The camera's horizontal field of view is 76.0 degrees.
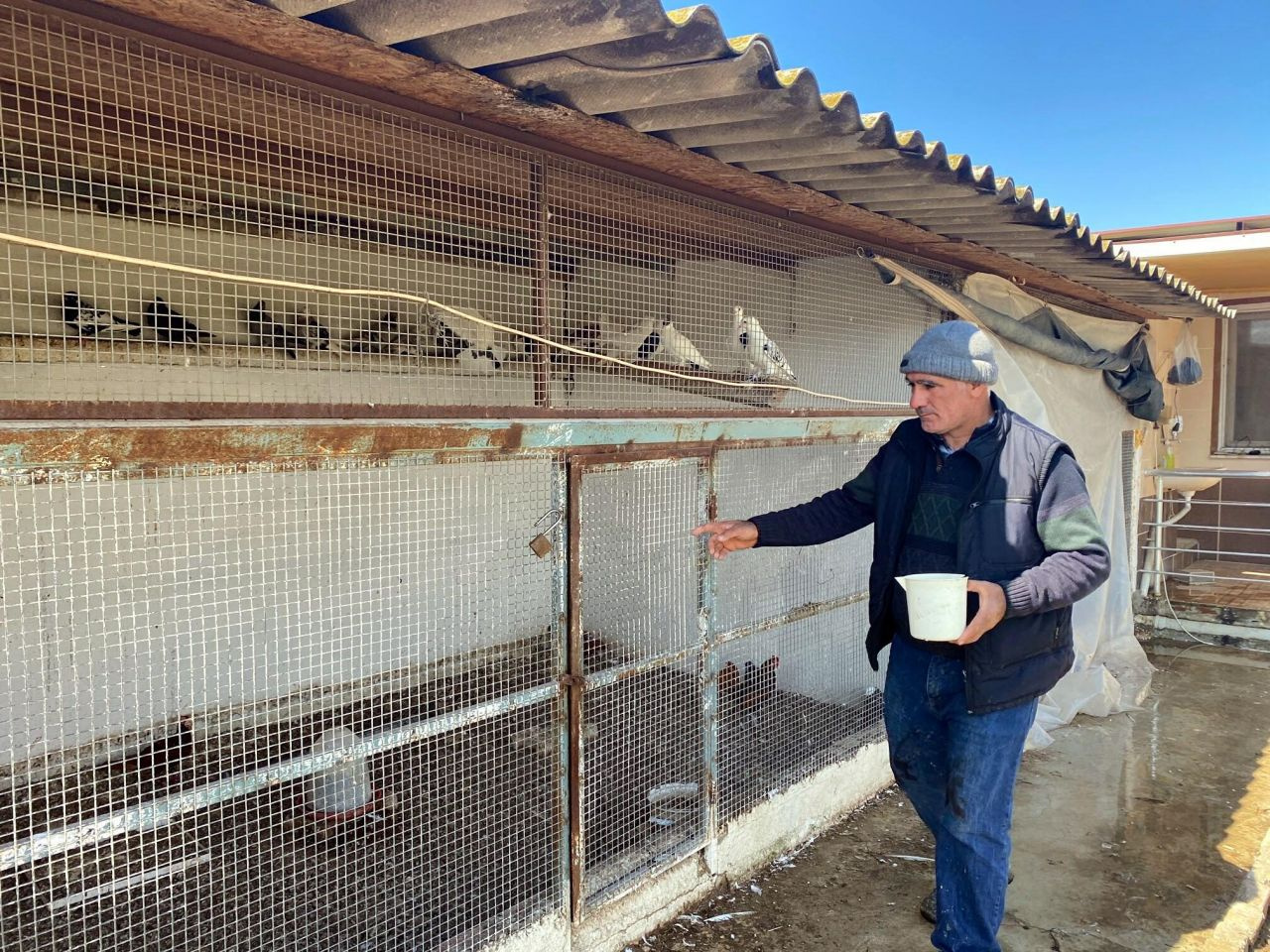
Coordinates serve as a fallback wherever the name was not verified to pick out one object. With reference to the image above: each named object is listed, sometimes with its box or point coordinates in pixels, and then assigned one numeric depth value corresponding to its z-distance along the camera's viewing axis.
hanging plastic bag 6.86
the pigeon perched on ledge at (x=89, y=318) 3.04
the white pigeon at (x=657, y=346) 2.91
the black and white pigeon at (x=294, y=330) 3.63
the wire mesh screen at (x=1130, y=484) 6.71
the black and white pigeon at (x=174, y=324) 3.35
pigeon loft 1.87
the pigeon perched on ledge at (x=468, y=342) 3.23
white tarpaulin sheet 4.56
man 2.27
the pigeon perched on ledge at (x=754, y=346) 3.22
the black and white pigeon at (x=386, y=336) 3.47
